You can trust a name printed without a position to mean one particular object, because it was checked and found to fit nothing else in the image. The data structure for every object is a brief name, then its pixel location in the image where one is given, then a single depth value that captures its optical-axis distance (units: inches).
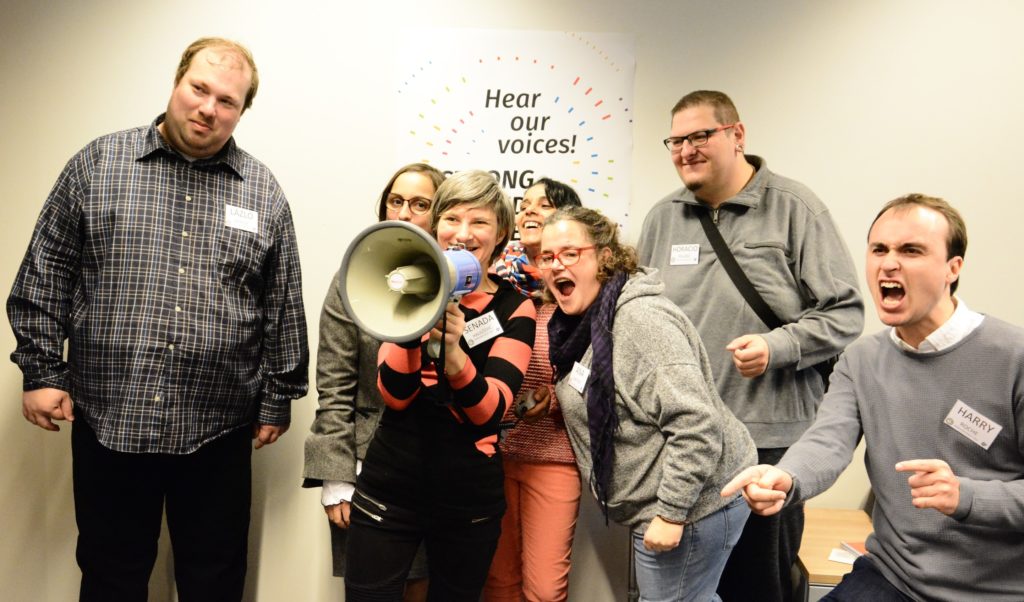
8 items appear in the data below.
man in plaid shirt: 85.8
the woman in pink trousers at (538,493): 90.4
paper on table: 98.1
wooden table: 94.8
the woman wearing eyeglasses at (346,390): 88.5
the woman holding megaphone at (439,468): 74.4
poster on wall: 113.3
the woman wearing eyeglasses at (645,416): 74.3
